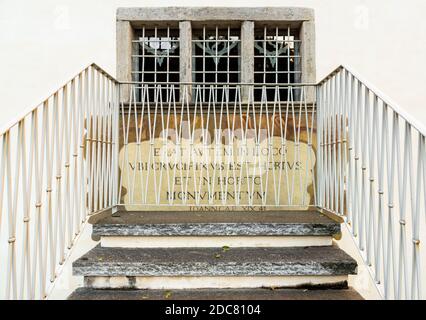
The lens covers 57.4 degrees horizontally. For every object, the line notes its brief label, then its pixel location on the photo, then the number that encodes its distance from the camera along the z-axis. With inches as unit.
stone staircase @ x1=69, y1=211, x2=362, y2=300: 100.2
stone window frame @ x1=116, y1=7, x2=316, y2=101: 169.8
